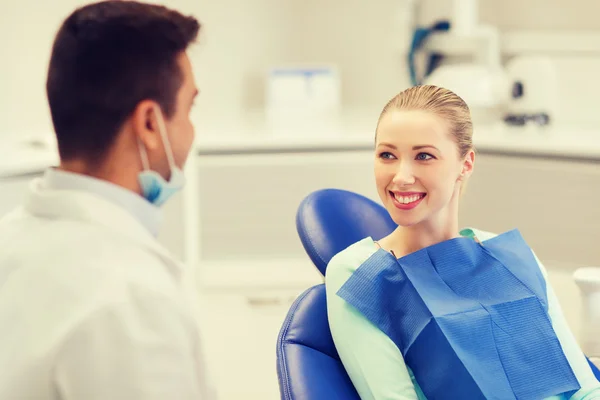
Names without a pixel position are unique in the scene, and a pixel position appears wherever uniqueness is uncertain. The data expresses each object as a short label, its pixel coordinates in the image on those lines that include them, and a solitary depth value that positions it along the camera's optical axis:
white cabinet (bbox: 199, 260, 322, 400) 3.05
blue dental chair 1.65
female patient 1.73
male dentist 1.34
